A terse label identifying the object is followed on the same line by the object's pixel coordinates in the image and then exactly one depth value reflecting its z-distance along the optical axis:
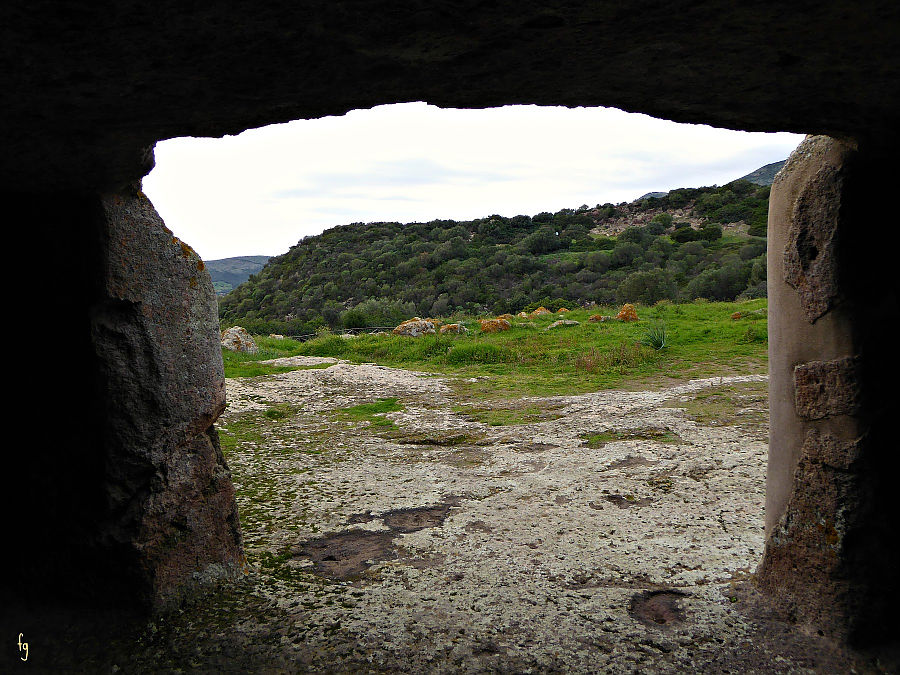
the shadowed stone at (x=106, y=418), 2.87
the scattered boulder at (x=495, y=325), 13.70
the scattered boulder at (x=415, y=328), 14.08
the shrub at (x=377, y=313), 21.78
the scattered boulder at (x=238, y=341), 12.00
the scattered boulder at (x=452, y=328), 13.64
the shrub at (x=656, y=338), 10.88
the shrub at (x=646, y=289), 22.25
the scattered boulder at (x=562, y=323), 13.69
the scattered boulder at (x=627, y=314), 13.89
